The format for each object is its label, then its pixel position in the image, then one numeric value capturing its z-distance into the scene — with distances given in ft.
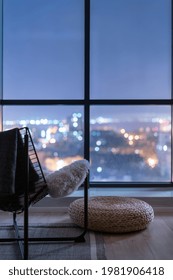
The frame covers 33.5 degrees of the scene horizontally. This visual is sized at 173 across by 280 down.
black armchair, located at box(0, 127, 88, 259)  5.12
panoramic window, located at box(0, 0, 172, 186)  11.06
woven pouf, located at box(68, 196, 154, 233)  7.11
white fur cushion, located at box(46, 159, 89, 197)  5.83
